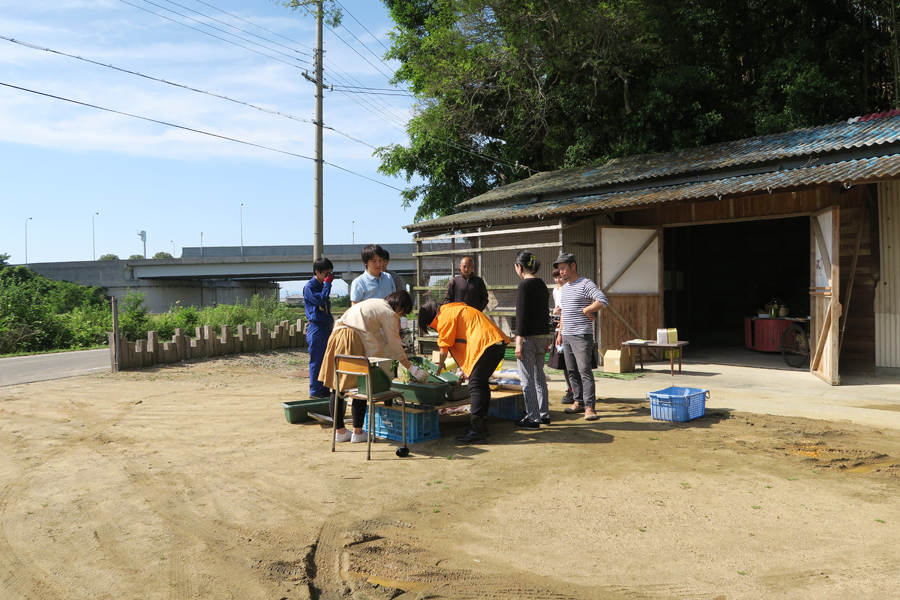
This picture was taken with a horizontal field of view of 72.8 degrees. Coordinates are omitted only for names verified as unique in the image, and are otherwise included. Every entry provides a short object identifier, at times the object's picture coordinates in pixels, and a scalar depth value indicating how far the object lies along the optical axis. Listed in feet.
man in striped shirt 22.02
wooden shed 31.73
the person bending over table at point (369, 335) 17.60
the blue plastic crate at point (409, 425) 19.17
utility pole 52.13
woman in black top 20.16
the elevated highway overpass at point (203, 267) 133.08
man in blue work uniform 23.45
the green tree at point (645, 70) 62.80
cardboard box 35.29
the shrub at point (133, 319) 43.34
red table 43.57
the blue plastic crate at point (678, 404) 21.98
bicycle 36.60
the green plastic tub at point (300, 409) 22.11
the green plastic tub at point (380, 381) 17.48
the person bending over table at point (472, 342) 18.42
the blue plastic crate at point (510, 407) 22.67
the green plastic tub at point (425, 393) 18.89
